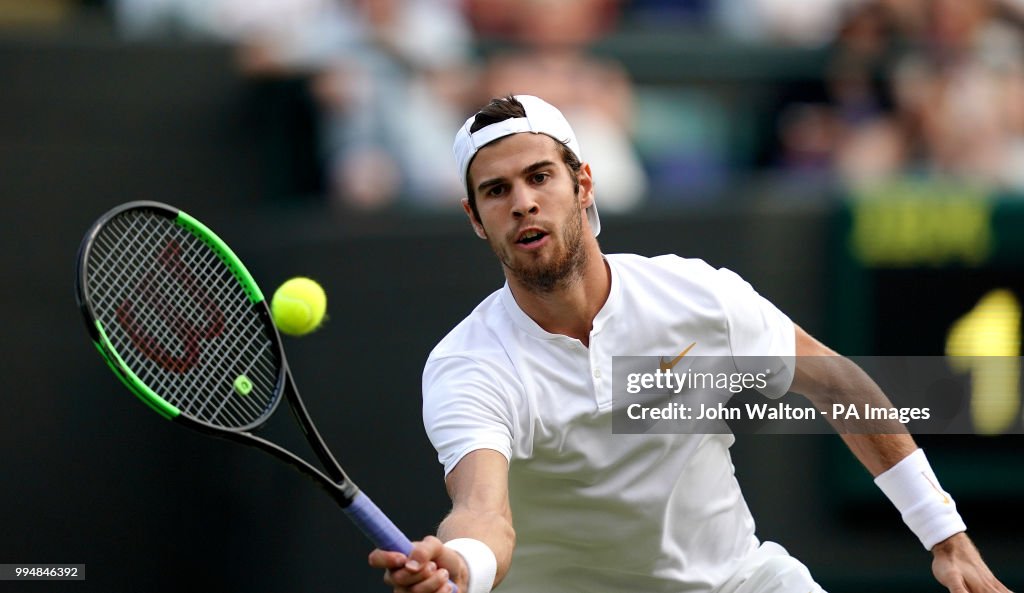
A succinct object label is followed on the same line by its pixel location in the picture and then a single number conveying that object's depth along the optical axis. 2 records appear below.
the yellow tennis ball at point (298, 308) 9.78
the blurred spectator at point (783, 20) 15.84
